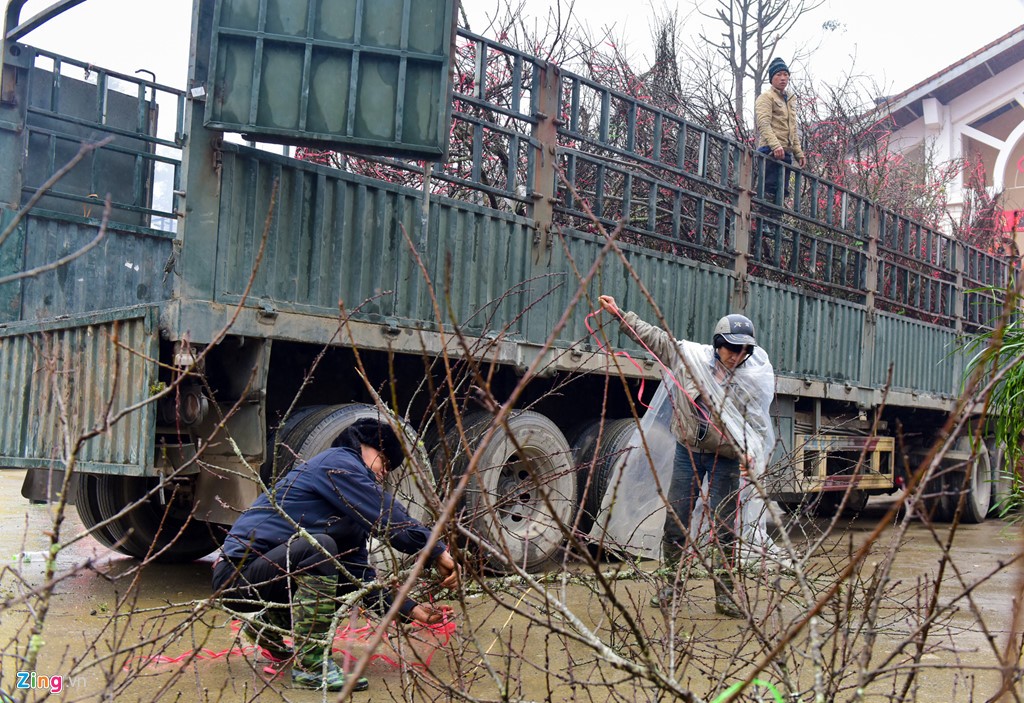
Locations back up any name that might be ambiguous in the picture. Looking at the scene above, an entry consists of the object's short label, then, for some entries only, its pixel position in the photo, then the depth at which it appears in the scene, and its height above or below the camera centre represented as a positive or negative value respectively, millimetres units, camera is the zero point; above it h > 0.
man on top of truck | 9539 +2612
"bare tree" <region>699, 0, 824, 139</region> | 16812 +5896
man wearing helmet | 5605 -66
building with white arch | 19844 +5885
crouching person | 3977 -635
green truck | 5152 +798
